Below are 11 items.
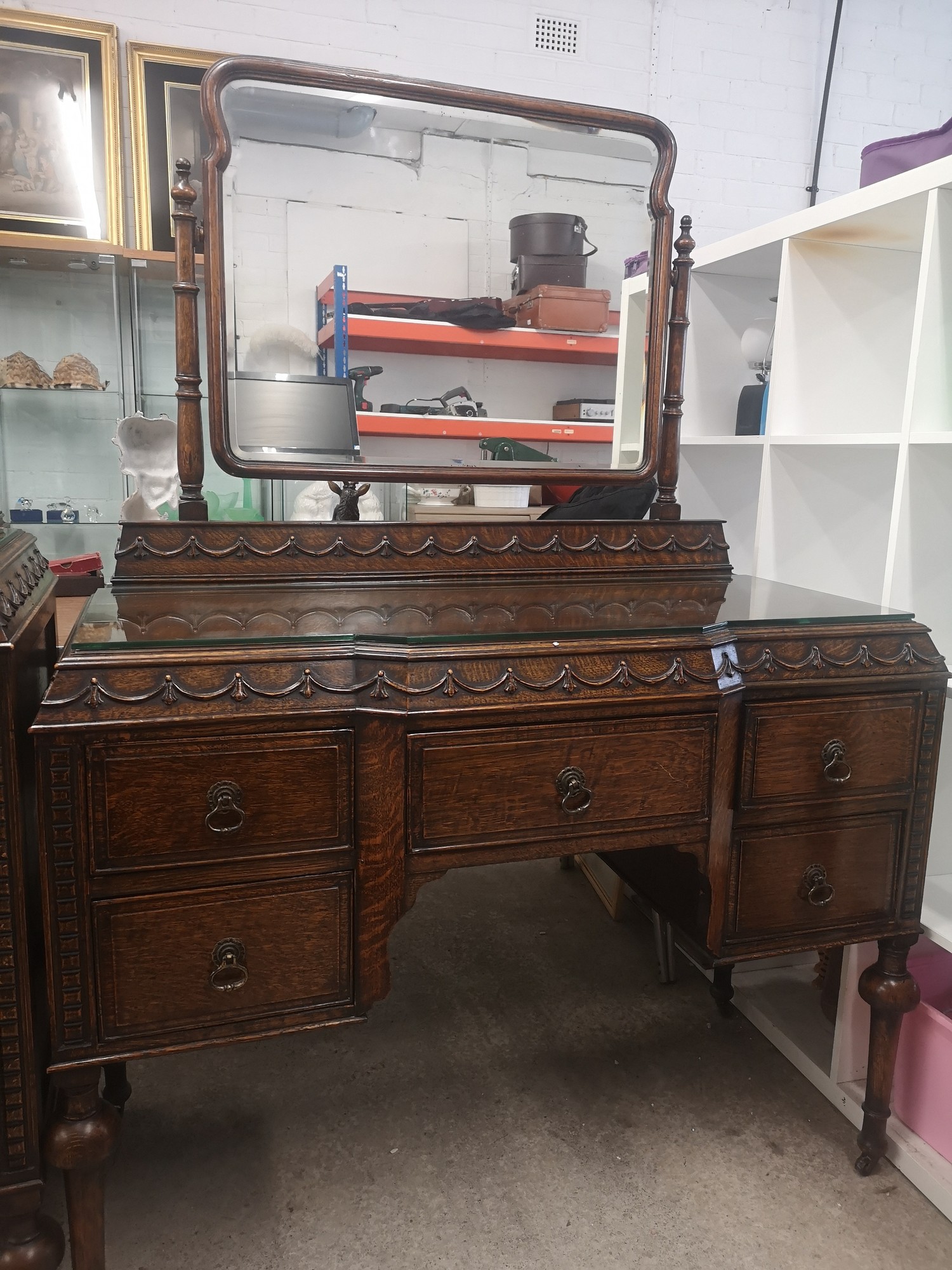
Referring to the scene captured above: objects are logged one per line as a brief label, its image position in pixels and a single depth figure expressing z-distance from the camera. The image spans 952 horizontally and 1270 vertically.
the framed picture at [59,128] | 2.54
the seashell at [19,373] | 2.58
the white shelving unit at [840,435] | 1.42
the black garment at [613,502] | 1.65
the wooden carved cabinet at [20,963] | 0.92
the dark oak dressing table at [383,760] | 0.95
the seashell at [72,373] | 2.64
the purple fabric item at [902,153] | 1.52
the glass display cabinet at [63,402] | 2.66
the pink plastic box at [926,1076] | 1.42
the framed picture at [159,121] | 2.63
